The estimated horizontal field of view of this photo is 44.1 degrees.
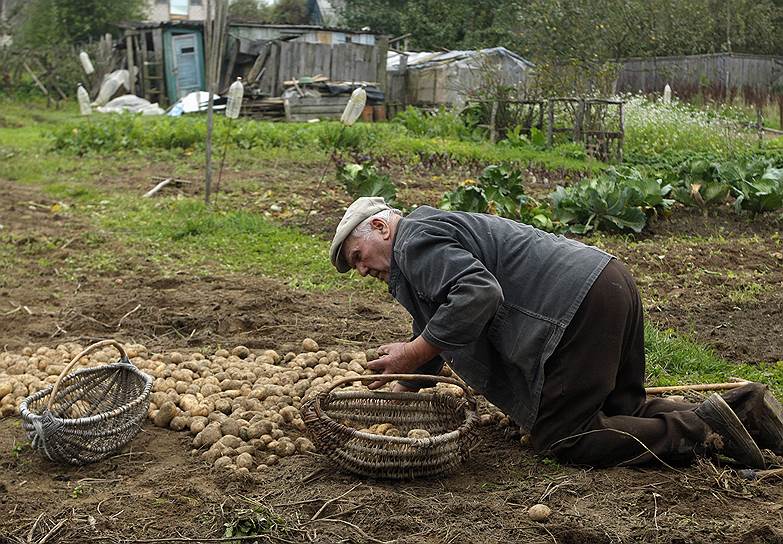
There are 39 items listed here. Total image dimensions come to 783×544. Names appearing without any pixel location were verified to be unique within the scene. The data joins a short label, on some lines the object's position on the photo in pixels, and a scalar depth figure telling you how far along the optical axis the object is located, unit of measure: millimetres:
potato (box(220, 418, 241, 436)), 4113
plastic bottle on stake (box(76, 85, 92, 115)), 14503
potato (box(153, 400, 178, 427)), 4367
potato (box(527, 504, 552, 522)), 3293
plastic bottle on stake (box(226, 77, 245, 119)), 10539
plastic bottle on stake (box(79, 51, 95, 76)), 20938
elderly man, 3686
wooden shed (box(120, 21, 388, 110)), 26000
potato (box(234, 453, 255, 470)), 3798
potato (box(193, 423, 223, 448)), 4086
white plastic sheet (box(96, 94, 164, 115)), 24859
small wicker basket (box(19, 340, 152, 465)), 3797
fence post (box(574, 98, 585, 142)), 16719
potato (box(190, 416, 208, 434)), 4250
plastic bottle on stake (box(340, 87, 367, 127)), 9859
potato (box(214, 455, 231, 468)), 3818
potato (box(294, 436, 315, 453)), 4031
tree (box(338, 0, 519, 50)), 36938
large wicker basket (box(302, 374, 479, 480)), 3631
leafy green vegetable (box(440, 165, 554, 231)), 8711
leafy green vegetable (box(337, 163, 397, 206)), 9445
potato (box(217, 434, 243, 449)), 3977
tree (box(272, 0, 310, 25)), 45094
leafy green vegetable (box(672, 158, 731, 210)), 9883
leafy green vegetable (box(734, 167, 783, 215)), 9633
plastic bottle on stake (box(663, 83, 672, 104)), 21036
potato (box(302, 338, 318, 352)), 5562
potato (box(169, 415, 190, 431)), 4331
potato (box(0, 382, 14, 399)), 4688
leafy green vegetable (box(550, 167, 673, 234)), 8969
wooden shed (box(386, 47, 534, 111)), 26375
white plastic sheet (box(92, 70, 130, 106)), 26206
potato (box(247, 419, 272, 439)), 4094
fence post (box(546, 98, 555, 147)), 16922
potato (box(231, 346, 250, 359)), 5531
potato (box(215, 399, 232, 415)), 4457
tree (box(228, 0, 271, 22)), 44875
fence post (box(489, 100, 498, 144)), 18266
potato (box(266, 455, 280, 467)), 3912
